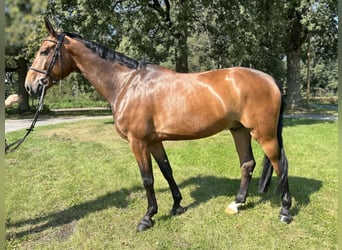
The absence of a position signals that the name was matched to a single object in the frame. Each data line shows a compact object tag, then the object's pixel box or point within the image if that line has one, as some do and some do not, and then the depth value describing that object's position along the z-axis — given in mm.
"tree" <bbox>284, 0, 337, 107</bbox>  16312
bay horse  3193
